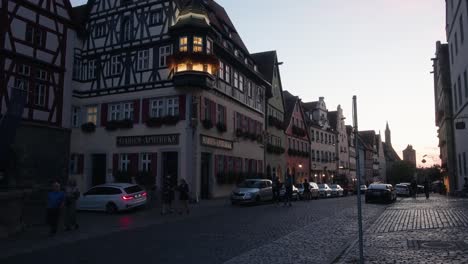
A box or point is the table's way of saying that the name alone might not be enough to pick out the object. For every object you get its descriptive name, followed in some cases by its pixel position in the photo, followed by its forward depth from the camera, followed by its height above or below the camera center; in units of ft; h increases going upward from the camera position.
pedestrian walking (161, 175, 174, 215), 69.62 -2.29
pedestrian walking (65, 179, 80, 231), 50.96 -3.28
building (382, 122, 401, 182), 454.68 +31.55
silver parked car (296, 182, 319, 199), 123.44 -3.13
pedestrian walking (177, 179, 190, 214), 71.10 -2.26
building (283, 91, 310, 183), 176.04 +17.04
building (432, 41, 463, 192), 141.08 +20.39
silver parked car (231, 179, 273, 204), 88.63 -2.61
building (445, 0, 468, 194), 99.76 +27.31
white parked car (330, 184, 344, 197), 150.30 -3.87
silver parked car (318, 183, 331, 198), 140.69 -3.53
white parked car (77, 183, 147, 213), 74.08 -3.24
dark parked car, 100.83 -3.16
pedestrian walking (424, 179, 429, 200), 117.00 -2.07
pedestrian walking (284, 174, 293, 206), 87.34 -1.76
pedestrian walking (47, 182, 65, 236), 46.50 -2.91
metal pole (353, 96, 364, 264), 24.68 +0.65
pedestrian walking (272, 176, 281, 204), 89.35 -2.03
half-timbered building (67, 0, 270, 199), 98.48 +20.07
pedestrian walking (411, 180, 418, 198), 132.07 -1.69
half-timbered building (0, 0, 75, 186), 79.10 +19.18
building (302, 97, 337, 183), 209.97 +18.97
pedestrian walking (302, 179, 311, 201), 112.27 -3.00
